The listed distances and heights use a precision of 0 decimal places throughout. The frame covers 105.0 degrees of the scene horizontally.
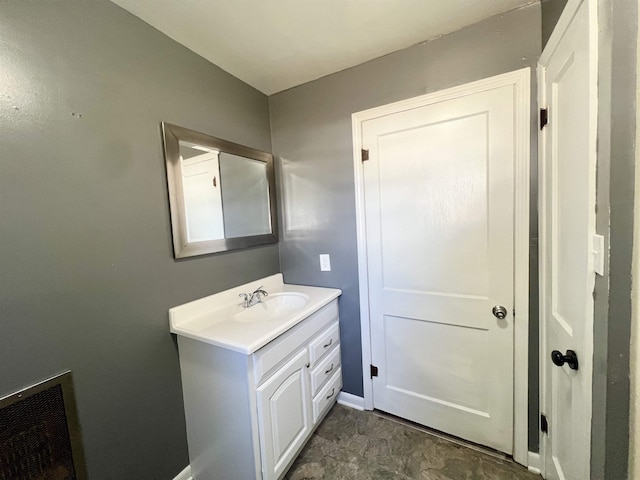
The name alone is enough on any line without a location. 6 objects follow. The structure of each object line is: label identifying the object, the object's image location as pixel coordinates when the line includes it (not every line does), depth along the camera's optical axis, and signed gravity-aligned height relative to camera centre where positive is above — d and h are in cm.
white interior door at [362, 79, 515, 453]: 135 -26
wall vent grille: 84 -71
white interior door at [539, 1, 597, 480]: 78 -10
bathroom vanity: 113 -80
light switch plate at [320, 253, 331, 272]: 190 -30
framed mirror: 135 +24
